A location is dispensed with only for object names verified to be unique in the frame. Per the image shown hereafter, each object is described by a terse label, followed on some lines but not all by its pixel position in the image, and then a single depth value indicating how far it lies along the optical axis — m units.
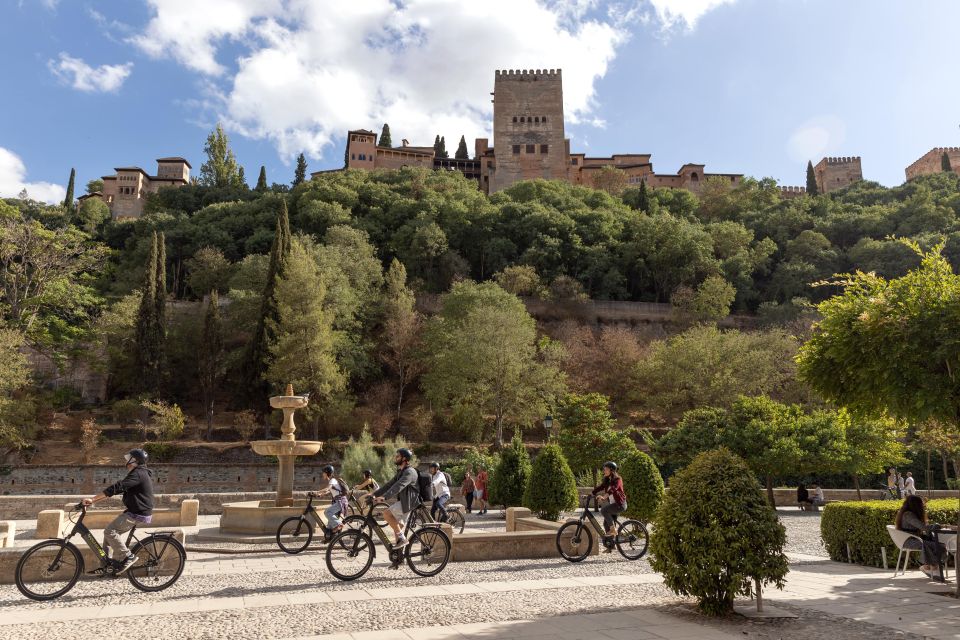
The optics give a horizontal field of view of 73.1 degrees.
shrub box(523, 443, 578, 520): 15.93
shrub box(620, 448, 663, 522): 14.04
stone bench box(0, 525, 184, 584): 8.12
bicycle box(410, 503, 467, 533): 14.30
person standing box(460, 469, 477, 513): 20.56
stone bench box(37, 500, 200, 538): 13.82
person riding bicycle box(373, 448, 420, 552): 8.98
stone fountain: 13.77
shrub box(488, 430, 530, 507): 19.58
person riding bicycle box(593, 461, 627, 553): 10.85
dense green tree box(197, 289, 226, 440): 41.69
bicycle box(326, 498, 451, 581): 8.88
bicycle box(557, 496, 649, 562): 10.93
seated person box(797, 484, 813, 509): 24.61
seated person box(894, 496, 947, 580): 8.90
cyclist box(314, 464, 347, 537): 10.93
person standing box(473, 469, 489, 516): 20.20
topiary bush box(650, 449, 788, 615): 6.49
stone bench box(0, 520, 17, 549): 12.24
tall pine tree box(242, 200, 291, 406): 37.78
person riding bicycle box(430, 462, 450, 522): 12.44
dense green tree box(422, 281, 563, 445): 36.34
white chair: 9.33
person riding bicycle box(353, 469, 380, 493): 10.43
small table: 9.17
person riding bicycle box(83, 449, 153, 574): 7.80
